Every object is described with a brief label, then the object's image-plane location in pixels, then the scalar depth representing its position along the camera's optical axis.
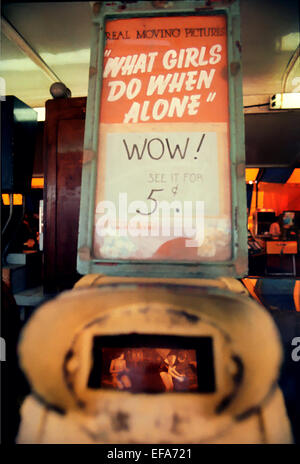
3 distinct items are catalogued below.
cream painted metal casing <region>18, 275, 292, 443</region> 0.35
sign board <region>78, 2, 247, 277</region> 0.52
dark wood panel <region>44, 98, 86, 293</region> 1.02
